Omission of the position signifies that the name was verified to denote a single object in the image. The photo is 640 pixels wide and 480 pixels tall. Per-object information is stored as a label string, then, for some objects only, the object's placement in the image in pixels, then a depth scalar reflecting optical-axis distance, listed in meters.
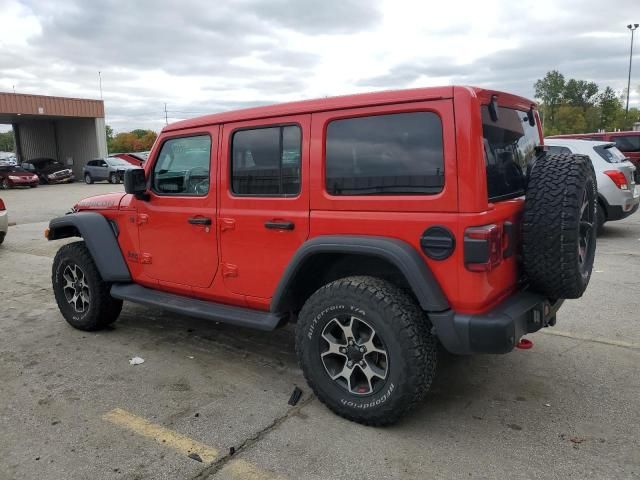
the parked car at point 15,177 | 26.25
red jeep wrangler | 2.76
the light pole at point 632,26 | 55.00
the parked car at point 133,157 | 28.88
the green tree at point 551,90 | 85.75
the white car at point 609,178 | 8.32
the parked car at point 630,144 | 15.55
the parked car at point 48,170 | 29.66
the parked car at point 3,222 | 9.17
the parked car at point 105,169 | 28.20
